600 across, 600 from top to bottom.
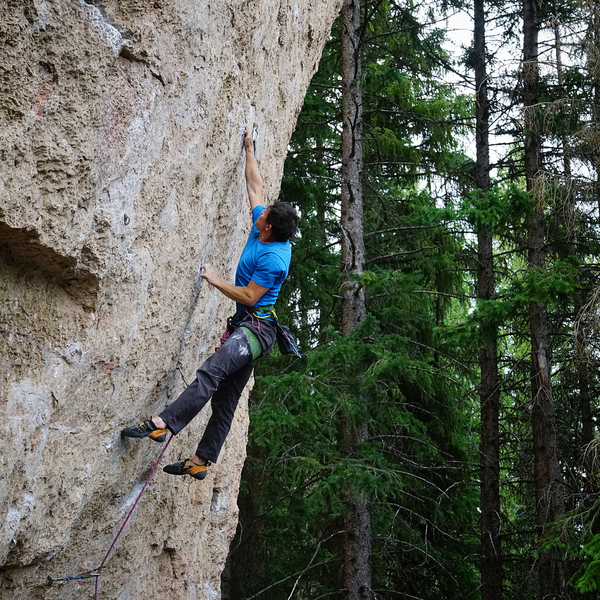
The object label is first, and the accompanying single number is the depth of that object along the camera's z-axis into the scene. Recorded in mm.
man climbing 4629
